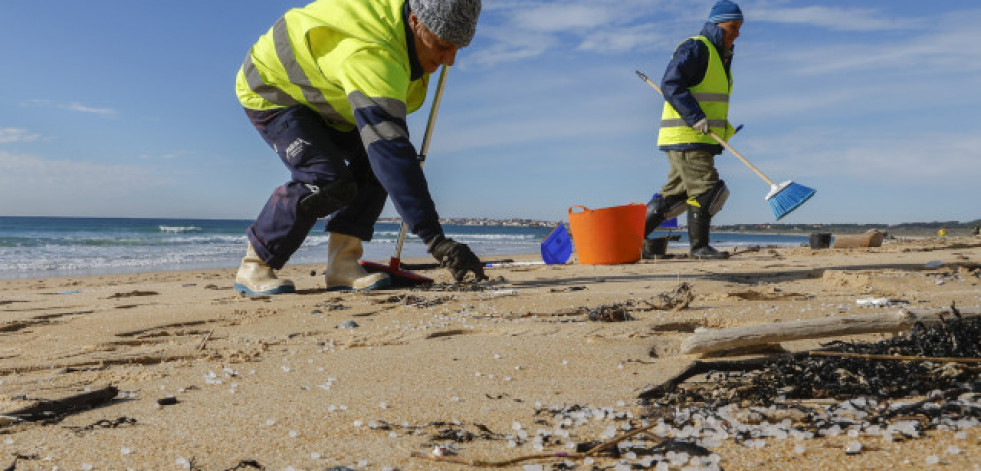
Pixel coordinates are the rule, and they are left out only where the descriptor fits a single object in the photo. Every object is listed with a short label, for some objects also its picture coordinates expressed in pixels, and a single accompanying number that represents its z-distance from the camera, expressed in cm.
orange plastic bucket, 599
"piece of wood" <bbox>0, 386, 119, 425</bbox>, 161
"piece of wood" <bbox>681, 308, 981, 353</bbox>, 180
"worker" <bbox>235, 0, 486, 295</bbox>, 320
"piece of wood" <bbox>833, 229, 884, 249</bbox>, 927
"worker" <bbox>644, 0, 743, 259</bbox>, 600
